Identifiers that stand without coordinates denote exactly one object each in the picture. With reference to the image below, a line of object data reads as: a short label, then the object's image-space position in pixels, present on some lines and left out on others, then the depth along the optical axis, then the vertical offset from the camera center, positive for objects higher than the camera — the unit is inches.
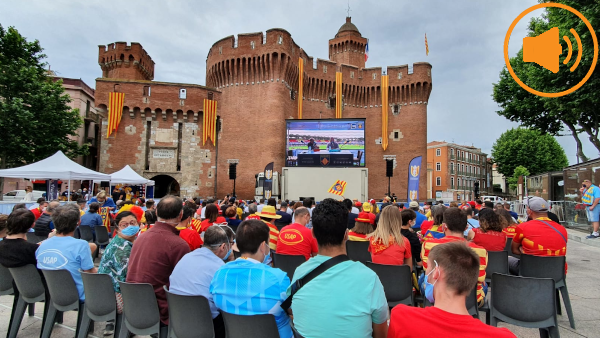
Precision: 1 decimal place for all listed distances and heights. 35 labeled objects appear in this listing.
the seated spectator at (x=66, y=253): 130.5 -27.7
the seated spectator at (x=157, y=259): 114.4 -26.1
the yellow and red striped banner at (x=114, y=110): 1015.6 +225.7
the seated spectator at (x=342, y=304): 69.7 -25.1
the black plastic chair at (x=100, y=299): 116.4 -41.6
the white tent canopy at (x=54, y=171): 478.3 +18.0
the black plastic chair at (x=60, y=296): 125.8 -44.2
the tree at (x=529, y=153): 1569.9 +172.1
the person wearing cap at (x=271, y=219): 212.7 -22.8
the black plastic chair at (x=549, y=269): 150.6 -37.5
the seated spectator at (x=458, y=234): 123.7 -17.6
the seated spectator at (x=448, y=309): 53.4 -21.0
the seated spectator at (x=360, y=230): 212.8 -28.8
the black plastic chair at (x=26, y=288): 136.2 -43.8
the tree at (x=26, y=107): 746.8 +179.8
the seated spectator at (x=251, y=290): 84.1 -27.0
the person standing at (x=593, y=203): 384.0 -16.1
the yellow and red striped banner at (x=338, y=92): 1231.5 +351.9
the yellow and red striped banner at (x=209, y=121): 1080.8 +207.8
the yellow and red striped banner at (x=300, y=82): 1154.3 +365.1
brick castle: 1042.1 +218.2
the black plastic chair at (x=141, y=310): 106.7 -41.9
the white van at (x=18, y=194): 869.6 -33.7
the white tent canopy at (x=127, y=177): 669.5 +14.3
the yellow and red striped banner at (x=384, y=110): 1236.5 +290.4
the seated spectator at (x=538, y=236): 164.1 -23.7
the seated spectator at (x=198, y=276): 102.7 -28.6
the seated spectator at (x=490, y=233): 175.9 -24.1
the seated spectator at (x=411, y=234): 172.6 -24.4
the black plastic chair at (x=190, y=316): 96.0 -39.0
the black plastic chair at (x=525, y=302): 116.2 -40.5
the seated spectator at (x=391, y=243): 146.0 -24.8
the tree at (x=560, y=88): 457.1 +186.9
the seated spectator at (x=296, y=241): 173.5 -29.3
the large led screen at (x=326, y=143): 940.6 +124.0
